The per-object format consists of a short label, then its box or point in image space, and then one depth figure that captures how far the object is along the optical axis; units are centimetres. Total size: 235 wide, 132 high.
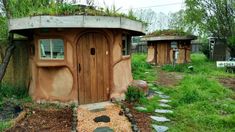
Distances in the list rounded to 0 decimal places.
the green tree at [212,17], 1212
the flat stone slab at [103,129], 372
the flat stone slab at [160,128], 385
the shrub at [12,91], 559
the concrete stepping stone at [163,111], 475
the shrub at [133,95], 531
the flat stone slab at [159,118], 428
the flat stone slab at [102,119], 412
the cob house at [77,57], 472
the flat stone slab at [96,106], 467
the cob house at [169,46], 1228
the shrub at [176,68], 1070
